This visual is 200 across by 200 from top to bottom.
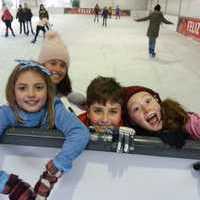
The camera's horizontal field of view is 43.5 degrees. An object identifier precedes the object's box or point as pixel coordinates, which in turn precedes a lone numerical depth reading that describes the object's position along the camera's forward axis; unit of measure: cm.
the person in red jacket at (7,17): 963
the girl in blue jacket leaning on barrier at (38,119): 85
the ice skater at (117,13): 1937
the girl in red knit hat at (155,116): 98
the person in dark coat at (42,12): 993
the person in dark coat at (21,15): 1035
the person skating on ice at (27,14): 1053
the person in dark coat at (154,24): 644
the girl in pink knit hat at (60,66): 154
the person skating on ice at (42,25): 830
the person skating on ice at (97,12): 1712
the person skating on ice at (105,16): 1430
